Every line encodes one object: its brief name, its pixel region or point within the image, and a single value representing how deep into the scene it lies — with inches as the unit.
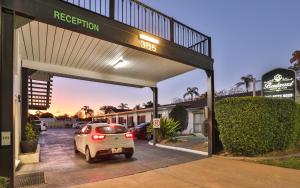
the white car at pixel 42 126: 922.1
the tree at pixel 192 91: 1786.7
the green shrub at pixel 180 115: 565.3
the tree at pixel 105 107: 2157.7
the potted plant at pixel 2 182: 107.5
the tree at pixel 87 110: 2743.9
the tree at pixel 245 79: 1480.2
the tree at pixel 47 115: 2189.5
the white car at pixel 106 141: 263.8
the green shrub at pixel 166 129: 418.0
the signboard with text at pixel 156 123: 401.0
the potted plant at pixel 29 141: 269.9
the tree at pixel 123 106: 2455.2
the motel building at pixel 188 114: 625.3
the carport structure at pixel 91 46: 143.6
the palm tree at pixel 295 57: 940.3
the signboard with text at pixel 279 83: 299.7
